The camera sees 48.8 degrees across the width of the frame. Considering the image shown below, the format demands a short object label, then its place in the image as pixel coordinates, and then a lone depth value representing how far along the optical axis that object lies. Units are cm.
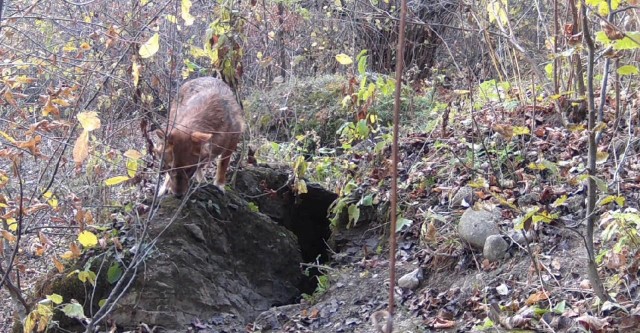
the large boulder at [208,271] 529
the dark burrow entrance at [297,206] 678
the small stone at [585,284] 433
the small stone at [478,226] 526
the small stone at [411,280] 536
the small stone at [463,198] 593
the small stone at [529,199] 551
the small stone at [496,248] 509
